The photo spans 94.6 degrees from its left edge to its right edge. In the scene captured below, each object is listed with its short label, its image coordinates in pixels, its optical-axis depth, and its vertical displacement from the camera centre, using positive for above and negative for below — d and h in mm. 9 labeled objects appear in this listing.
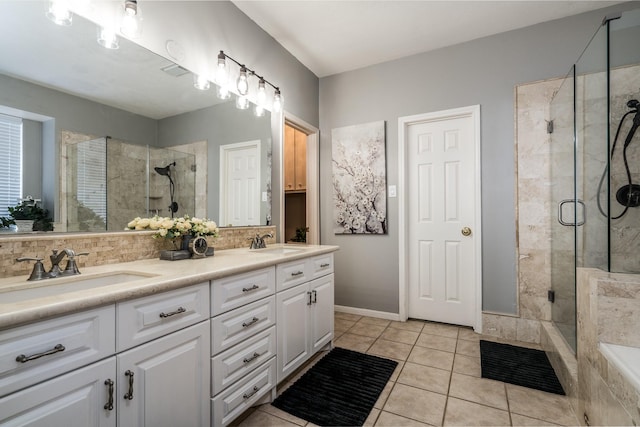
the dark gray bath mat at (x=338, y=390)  1598 -1083
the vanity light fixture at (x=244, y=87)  2080 +993
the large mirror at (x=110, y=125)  1232 +473
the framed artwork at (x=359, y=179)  3135 +386
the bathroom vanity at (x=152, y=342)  799 -460
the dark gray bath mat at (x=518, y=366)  1907 -1090
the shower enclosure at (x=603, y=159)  1523 +312
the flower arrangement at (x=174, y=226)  1651 -67
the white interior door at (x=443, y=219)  2828 -47
